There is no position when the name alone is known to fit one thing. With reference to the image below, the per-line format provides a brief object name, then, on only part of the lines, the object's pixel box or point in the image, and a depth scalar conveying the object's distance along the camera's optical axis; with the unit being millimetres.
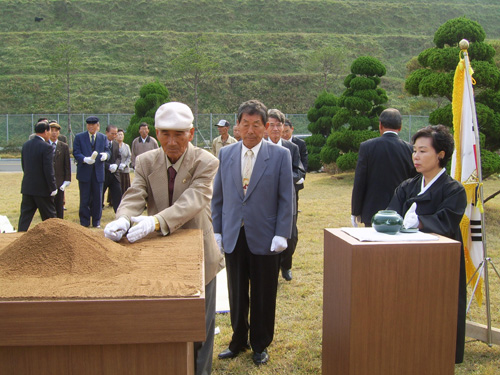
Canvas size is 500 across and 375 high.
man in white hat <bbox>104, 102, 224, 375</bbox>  2424
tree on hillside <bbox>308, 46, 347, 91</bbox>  33062
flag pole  3645
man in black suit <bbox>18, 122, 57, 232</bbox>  6848
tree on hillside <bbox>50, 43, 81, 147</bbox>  27328
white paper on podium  2383
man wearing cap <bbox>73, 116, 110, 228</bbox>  8188
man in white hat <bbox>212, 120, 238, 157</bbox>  9375
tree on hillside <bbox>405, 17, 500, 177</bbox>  8891
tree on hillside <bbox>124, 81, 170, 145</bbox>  14469
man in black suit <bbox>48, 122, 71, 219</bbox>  7973
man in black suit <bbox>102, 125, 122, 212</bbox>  9047
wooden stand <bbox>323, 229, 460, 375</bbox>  2311
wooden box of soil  1463
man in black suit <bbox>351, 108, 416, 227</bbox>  4430
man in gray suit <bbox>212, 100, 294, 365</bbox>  3334
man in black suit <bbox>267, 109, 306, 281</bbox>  5066
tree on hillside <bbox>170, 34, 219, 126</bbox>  29141
